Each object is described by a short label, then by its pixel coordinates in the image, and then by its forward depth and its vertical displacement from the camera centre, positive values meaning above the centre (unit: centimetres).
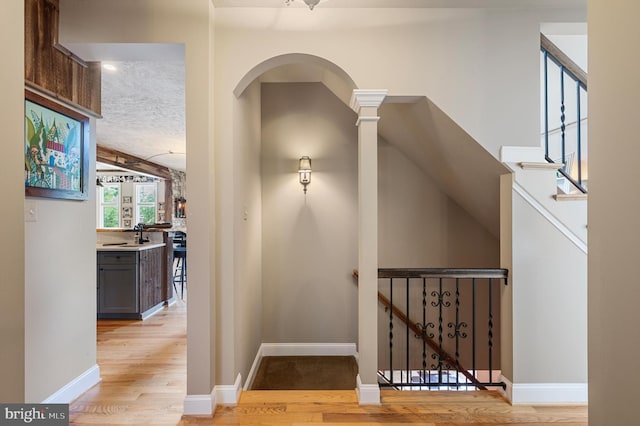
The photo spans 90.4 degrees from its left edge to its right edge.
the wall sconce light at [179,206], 975 +26
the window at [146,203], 962 +36
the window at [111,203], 961 +36
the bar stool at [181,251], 654 -75
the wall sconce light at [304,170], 344 +49
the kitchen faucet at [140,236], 511 -35
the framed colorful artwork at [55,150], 201 +46
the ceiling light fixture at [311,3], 193 +130
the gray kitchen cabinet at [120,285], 439 -97
